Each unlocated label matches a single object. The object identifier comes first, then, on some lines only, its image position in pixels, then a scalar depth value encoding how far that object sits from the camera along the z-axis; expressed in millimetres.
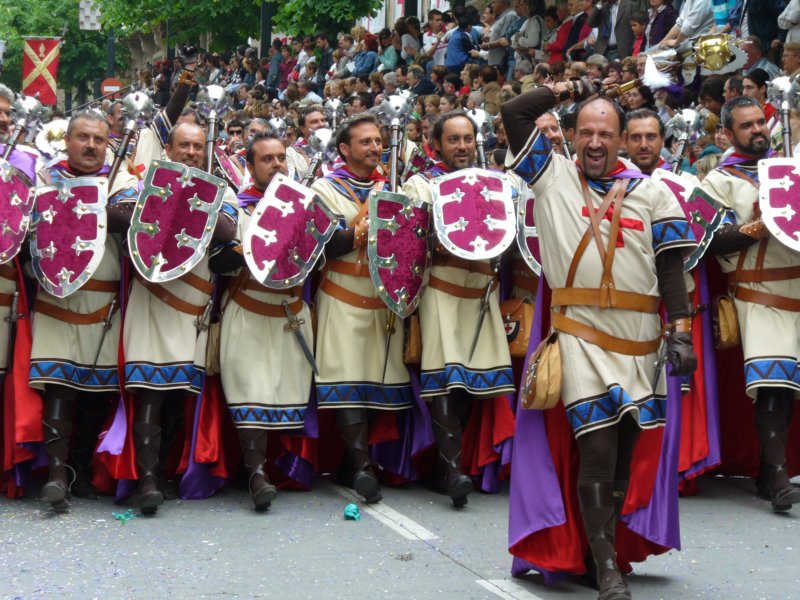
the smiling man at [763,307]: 7227
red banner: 22203
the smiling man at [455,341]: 7258
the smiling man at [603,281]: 5414
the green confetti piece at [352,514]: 6875
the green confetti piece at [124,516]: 6809
